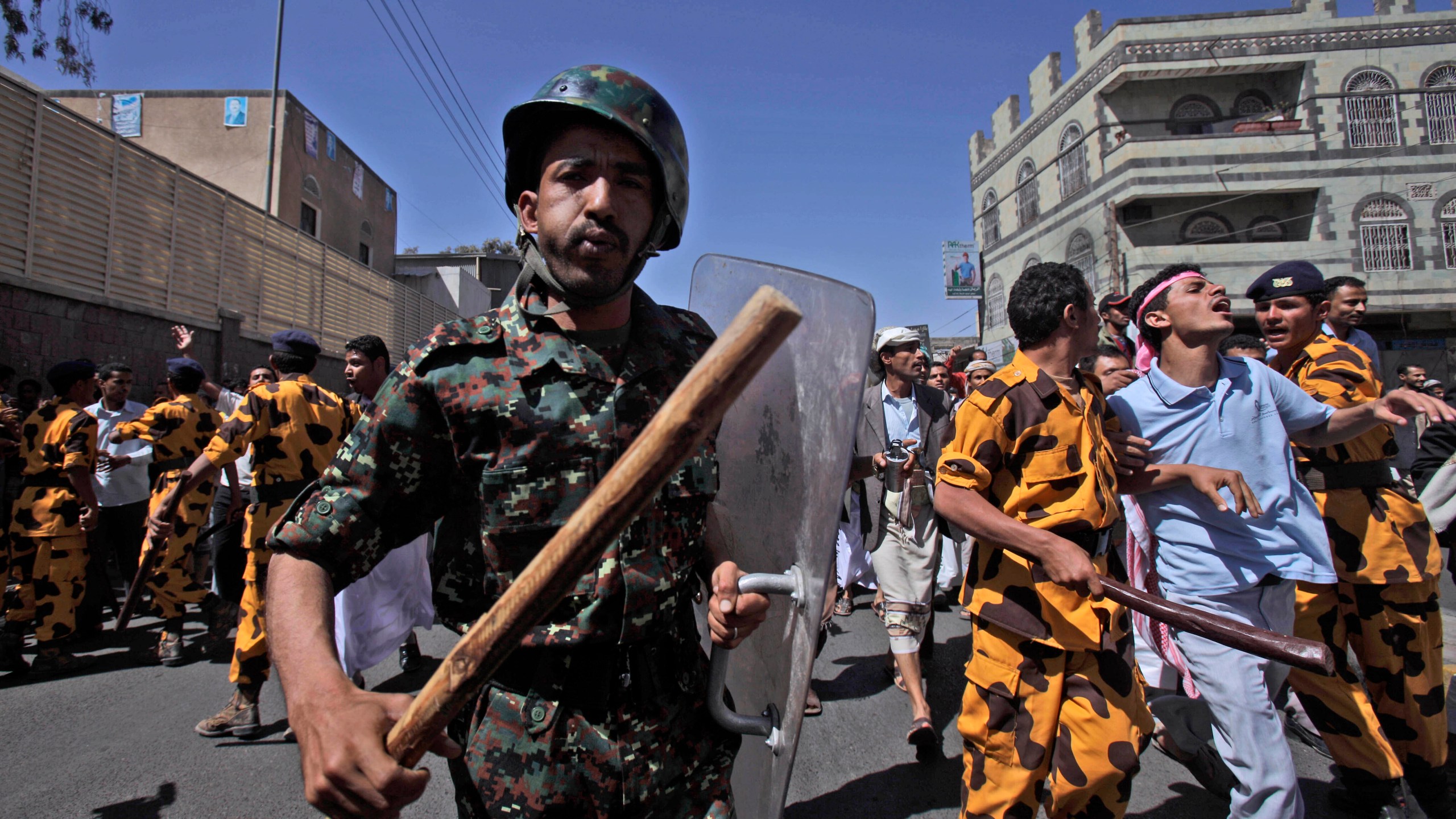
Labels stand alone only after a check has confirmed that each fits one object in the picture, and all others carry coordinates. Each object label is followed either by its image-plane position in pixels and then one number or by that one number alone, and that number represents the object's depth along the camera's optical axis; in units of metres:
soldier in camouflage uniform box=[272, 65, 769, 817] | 1.18
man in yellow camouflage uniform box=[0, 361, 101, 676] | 4.83
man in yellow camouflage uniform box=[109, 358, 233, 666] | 5.09
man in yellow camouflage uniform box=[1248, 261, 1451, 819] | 2.66
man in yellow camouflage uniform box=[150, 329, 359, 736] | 3.83
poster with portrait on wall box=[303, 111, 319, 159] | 18.89
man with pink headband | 2.41
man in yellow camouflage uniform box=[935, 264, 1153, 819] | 2.12
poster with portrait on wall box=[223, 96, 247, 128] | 18.45
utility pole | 15.88
